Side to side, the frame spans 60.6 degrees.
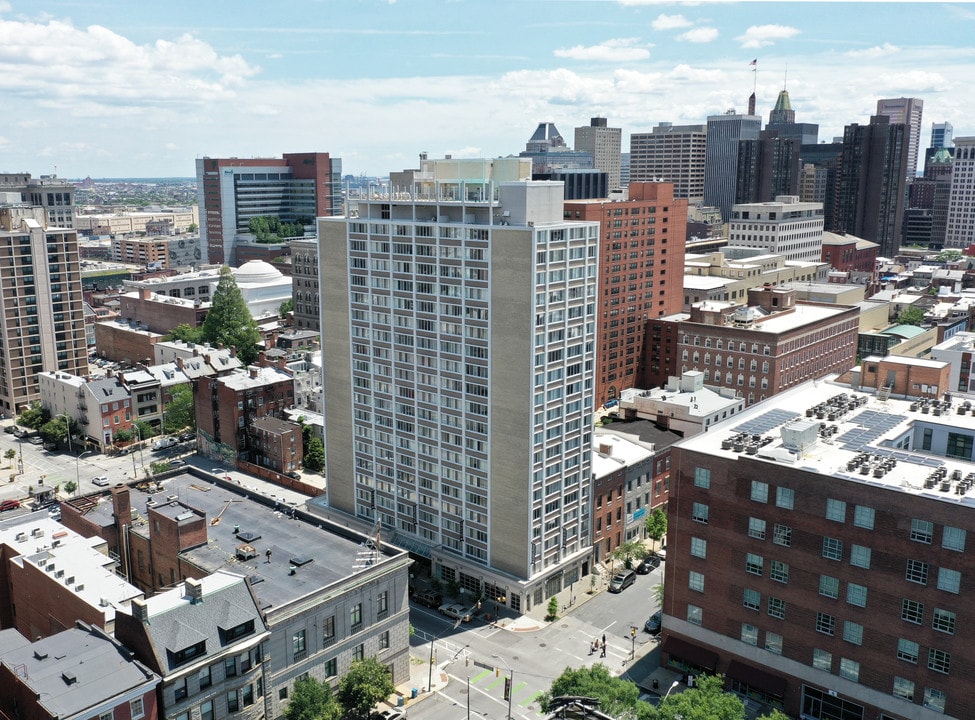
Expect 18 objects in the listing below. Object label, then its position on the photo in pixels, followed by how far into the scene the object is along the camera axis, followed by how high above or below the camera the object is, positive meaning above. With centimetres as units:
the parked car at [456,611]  9619 -4820
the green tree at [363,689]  7281 -4284
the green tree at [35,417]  16375 -4419
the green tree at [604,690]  6588 -3932
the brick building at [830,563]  6706 -3159
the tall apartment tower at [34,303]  17188 -2374
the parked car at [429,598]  9994 -4814
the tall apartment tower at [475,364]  9338 -2023
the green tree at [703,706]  6525 -3987
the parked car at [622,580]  10362 -4775
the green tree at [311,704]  6962 -4227
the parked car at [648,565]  10837 -4777
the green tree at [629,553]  10681 -4526
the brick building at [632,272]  16975 -1629
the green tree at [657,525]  11188 -4372
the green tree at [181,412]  15725 -4112
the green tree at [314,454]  14225 -4405
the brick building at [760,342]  15800 -2915
